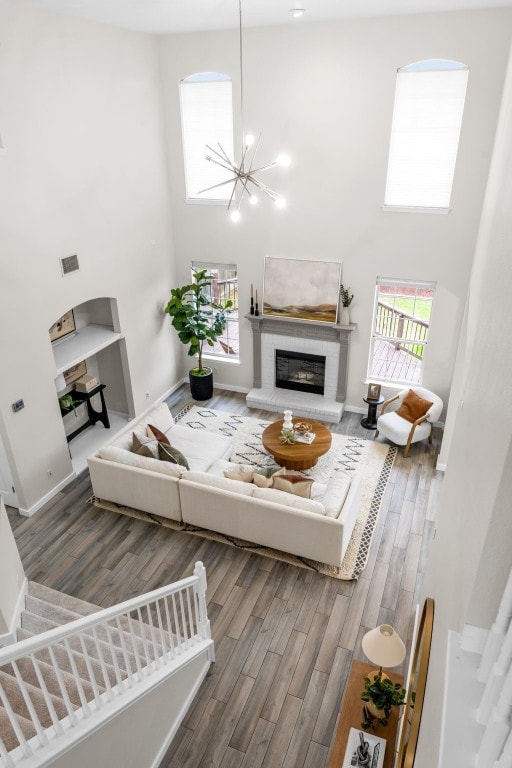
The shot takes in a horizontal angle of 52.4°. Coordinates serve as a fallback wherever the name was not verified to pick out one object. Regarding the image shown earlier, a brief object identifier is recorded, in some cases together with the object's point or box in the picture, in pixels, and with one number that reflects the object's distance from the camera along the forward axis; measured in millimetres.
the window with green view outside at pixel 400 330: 8141
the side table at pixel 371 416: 8520
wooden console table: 3701
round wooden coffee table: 7168
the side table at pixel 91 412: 7933
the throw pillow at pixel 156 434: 7008
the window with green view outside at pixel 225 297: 9219
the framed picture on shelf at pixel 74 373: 7848
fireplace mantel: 8672
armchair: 7838
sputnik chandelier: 7598
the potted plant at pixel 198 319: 8797
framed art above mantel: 8453
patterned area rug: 6039
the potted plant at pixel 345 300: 8406
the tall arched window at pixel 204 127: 8023
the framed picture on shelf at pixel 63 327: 7445
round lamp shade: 3512
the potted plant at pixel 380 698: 3604
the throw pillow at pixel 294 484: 6039
